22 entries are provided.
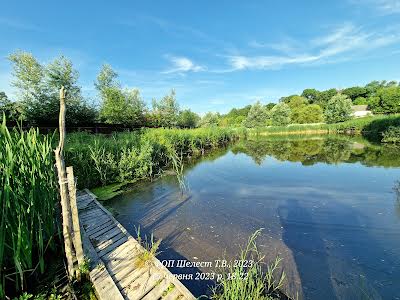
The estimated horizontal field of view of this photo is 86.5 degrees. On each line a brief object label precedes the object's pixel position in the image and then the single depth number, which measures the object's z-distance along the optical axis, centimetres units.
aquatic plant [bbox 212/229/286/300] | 227
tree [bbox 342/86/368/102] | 7419
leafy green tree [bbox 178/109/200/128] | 3297
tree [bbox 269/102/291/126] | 4931
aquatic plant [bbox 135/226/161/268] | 289
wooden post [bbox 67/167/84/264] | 249
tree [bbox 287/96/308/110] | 6309
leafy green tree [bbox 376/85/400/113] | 4955
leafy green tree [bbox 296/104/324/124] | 5206
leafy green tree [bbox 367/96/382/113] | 5483
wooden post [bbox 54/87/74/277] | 244
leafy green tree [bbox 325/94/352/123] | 4347
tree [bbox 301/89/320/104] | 7972
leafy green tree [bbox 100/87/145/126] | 1788
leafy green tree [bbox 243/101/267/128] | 4931
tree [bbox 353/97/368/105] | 6856
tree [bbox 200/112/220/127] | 5197
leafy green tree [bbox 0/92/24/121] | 1341
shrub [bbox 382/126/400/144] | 1828
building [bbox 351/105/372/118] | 5745
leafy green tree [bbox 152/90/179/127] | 2780
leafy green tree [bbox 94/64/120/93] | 2736
